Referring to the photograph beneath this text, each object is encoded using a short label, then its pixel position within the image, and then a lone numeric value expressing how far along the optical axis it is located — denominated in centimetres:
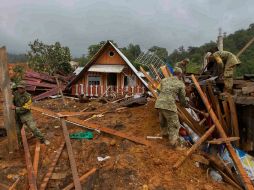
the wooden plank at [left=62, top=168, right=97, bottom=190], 320
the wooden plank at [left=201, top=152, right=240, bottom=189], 386
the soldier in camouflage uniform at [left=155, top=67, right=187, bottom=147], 390
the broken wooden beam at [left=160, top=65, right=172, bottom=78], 513
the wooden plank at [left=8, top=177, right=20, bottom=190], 330
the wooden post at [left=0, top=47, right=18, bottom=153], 391
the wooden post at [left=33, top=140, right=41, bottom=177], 356
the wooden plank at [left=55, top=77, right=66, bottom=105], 1109
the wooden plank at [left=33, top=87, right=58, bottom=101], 1081
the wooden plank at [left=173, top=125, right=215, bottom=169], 358
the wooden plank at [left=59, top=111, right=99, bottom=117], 487
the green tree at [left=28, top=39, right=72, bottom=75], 1644
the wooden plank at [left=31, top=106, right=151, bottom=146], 414
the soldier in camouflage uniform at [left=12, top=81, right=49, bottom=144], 400
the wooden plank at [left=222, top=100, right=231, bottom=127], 437
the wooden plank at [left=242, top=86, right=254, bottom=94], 404
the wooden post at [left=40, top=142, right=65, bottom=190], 328
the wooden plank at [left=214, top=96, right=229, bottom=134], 445
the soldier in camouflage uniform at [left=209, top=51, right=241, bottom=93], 471
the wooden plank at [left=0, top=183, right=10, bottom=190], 329
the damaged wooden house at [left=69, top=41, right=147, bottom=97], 1146
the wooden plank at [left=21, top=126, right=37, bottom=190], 320
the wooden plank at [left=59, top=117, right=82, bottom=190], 321
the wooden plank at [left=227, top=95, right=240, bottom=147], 424
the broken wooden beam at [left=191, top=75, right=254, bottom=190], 354
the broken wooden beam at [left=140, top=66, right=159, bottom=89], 589
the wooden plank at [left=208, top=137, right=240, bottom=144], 383
